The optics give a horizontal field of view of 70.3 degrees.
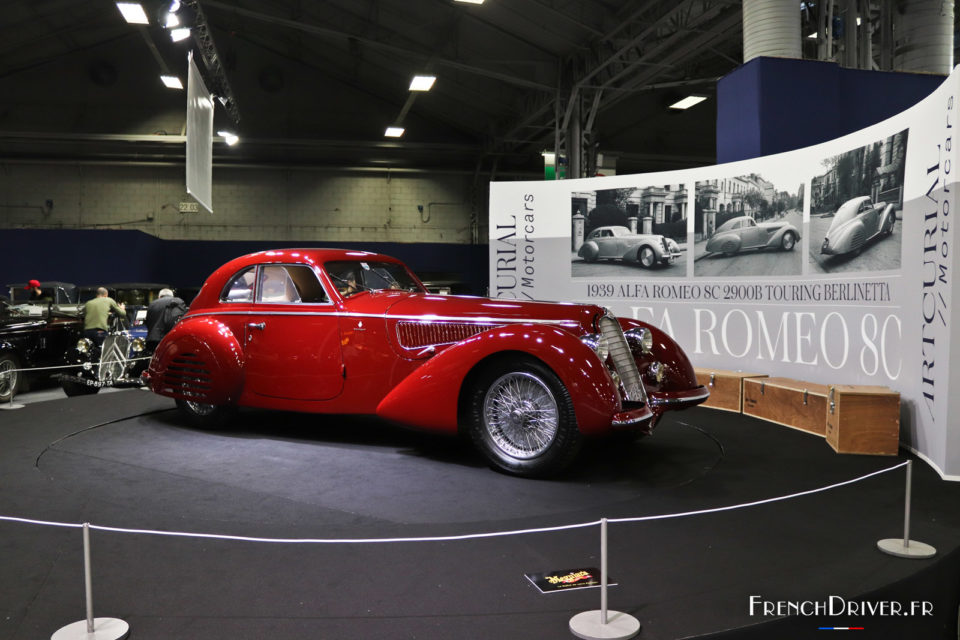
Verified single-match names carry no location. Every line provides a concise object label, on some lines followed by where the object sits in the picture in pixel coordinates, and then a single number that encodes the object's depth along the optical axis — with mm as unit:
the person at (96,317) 9156
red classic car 4043
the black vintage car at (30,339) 7824
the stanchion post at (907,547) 2811
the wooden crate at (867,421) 4727
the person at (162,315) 8617
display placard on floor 2537
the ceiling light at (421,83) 13586
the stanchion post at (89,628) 2092
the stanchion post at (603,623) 2137
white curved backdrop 4504
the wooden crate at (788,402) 5457
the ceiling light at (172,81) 14727
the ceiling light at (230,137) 16703
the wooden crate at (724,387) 6395
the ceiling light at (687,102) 16672
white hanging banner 8773
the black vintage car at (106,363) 8094
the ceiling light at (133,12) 10203
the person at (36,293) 9891
